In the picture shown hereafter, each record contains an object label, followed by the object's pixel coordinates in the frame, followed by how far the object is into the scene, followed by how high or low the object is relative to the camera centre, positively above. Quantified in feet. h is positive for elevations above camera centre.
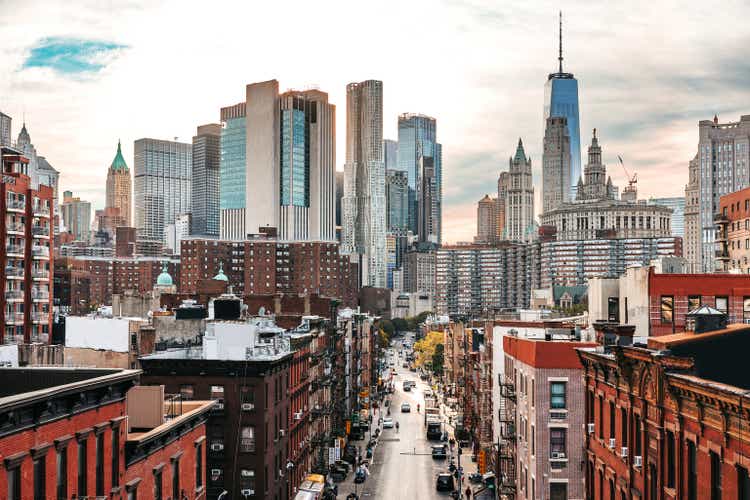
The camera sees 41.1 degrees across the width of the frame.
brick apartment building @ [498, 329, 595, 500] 182.39 -24.91
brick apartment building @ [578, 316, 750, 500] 83.97 -12.83
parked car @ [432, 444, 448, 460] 361.51 -60.76
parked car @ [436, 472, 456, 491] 293.43 -58.16
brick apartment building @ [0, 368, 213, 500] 85.05 -15.96
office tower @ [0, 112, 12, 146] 618.85 +96.37
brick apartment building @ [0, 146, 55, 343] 291.99 +8.83
